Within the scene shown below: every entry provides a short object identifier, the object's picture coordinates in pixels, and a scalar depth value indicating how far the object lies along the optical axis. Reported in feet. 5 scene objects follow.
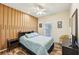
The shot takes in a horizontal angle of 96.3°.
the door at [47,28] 9.49
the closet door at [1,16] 8.56
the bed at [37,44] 8.62
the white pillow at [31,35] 9.32
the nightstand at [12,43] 8.85
